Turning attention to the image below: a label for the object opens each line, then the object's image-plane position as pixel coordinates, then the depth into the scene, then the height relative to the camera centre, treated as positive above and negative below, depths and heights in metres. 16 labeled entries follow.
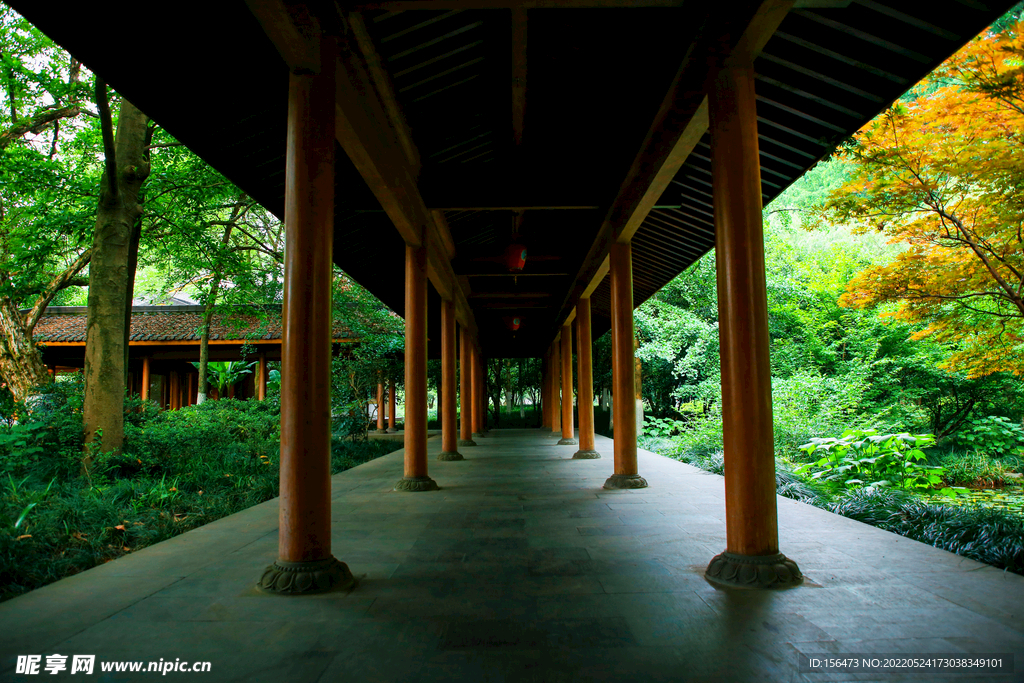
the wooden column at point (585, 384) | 10.16 -0.02
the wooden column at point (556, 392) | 17.06 -0.27
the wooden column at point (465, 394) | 12.24 -0.19
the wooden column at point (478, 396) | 17.44 -0.38
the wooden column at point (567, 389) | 12.90 -0.13
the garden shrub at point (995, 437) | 12.35 -1.37
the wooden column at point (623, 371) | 6.64 +0.13
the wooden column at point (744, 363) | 3.13 +0.09
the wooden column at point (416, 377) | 6.63 +0.11
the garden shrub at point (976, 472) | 9.88 -1.73
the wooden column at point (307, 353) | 3.09 +0.19
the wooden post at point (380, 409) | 20.35 -0.82
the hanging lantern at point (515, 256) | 6.84 +1.54
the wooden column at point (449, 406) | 10.19 -0.35
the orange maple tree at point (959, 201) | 7.02 +2.44
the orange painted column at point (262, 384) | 18.38 +0.18
